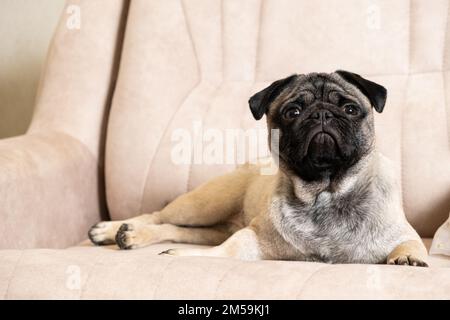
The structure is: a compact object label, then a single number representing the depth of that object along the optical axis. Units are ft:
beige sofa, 5.00
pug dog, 4.22
